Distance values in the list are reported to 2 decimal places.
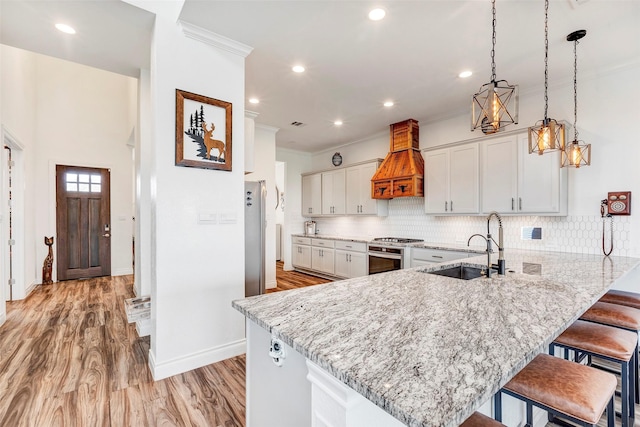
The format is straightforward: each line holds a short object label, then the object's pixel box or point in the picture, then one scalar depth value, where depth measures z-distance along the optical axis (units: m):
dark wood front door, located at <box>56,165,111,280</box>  5.46
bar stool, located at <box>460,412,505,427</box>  0.99
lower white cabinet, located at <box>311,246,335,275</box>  5.61
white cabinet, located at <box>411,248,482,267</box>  3.76
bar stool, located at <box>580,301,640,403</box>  1.89
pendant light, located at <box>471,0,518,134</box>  1.66
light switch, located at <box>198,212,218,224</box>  2.45
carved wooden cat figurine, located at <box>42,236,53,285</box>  5.21
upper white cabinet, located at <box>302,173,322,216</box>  6.32
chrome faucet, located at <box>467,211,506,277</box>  2.00
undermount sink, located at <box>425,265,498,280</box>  2.33
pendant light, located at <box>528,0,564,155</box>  2.16
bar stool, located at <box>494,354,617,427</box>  1.10
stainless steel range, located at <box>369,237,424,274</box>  4.40
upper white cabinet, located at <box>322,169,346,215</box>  5.84
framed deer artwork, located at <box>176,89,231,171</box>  2.35
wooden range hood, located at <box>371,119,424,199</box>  4.48
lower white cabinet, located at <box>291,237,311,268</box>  6.14
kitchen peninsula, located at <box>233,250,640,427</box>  0.70
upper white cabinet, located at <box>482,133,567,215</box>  3.21
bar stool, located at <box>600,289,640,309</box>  2.27
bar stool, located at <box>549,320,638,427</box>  1.58
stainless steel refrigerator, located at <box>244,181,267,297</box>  3.32
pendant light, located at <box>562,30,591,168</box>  2.51
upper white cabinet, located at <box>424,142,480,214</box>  3.88
